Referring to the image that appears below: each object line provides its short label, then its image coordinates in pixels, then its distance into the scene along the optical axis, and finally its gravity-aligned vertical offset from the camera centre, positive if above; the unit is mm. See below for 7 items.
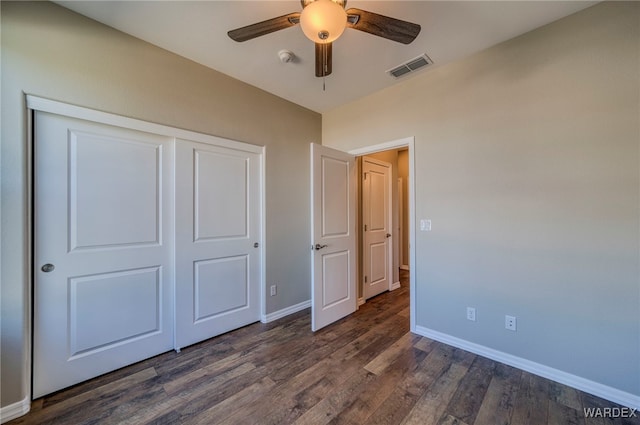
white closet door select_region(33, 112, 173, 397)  1711 -271
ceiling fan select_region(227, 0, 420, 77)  1239 +1033
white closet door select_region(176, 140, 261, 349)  2307 -270
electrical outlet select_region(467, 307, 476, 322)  2246 -929
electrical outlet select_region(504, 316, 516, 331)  2043 -923
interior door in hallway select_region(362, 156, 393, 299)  3559 -206
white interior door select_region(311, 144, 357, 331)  2631 -258
